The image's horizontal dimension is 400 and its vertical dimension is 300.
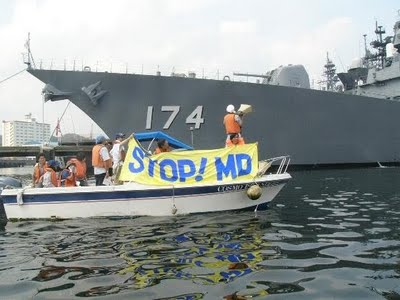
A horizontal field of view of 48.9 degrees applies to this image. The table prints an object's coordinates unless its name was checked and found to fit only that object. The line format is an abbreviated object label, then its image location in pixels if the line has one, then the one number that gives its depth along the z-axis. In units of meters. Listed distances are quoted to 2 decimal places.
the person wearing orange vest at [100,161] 10.39
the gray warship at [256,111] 23.08
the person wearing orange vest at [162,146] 10.14
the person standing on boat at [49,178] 9.98
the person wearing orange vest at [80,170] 10.47
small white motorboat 9.41
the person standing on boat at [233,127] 10.52
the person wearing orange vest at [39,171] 10.27
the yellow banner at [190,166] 9.62
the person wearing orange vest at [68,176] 10.15
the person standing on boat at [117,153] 10.71
